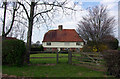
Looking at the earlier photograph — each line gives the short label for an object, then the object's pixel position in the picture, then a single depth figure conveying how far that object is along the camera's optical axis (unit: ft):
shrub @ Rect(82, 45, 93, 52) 53.72
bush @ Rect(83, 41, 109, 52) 59.83
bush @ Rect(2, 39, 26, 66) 35.88
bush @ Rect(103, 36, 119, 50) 61.61
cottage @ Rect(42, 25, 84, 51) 140.68
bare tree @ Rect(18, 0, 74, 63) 46.96
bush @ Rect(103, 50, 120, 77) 25.52
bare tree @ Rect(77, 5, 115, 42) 61.82
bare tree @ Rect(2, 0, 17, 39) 45.21
